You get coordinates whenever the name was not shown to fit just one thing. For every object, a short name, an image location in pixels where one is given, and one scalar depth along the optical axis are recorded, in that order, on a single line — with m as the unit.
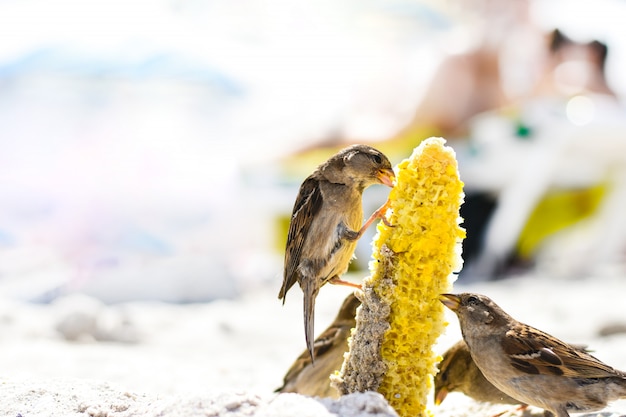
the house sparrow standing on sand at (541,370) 2.57
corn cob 2.43
